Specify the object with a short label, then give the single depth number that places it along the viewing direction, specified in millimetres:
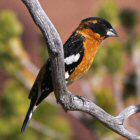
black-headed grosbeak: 9187
